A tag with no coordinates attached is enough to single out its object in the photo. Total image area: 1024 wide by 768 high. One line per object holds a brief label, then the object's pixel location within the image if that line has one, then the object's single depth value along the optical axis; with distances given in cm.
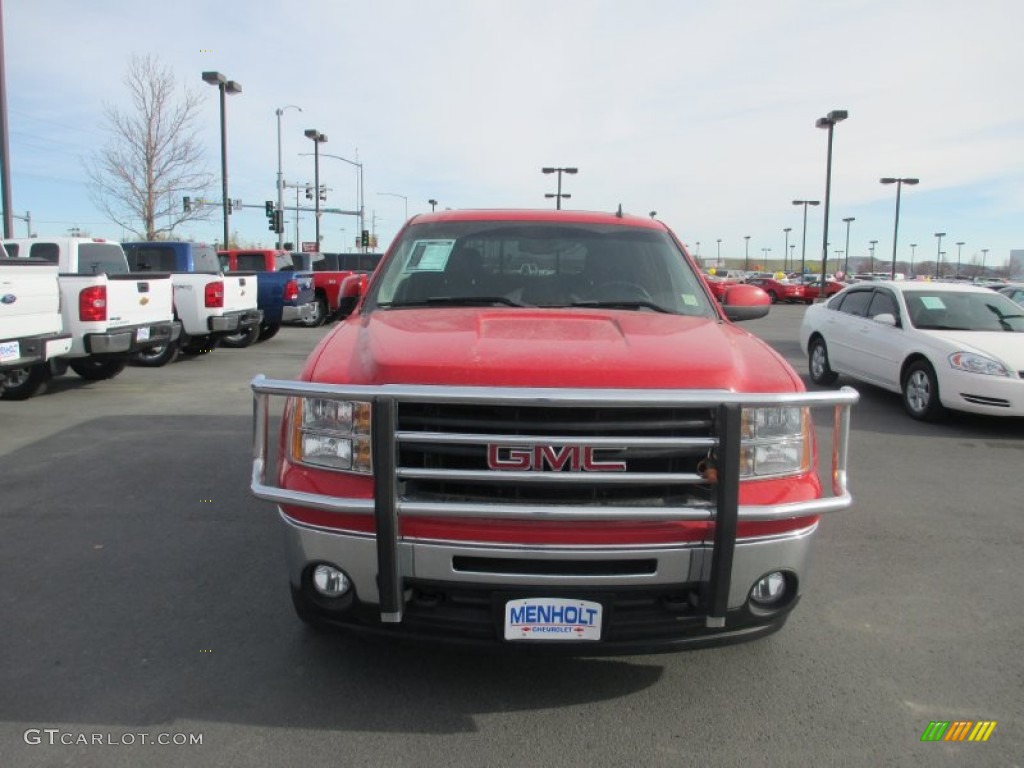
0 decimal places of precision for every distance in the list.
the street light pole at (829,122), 2950
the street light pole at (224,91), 2269
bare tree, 2397
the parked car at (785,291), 3928
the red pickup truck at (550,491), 251
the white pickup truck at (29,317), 767
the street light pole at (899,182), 4162
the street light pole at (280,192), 3484
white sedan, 800
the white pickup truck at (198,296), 1248
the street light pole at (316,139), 3656
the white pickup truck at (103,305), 905
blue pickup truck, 1609
